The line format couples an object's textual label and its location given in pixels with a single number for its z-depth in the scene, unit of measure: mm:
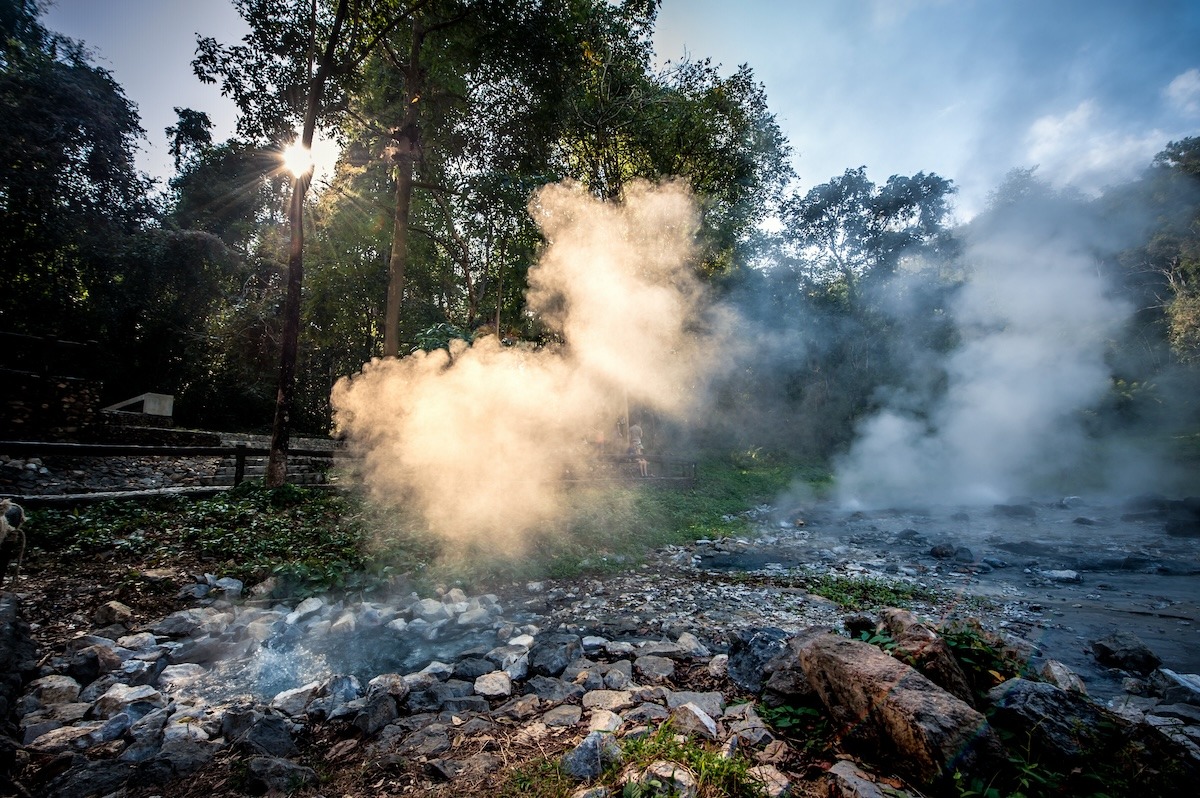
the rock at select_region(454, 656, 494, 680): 3705
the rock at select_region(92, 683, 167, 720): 3070
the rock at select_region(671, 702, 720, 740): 2504
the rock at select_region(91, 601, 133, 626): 4282
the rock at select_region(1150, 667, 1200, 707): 3162
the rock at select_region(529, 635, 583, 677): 3799
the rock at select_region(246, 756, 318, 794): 2365
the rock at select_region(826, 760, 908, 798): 1964
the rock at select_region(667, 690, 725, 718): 2803
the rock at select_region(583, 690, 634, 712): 3020
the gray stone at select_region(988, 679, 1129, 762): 2088
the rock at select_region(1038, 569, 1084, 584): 6820
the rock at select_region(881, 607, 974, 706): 2445
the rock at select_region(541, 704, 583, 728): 2901
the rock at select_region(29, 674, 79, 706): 3168
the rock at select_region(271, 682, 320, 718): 3162
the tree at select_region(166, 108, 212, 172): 23406
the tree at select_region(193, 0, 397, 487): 8648
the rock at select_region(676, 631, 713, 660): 3885
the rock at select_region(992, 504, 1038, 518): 12570
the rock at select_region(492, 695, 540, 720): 3049
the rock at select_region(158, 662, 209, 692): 3564
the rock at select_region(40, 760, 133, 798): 2326
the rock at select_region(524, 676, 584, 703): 3262
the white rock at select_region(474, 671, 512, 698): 3389
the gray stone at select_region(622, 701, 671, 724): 2742
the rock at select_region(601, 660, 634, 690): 3391
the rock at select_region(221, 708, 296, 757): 2727
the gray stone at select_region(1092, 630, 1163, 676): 3967
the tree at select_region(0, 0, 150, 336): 16594
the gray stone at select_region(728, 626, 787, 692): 3164
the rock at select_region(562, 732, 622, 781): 2322
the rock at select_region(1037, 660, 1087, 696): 2789
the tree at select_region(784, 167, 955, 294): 28656
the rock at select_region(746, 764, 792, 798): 2062
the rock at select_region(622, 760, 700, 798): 2027
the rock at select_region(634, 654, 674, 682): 3506
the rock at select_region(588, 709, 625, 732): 2688
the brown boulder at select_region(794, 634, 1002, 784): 1995
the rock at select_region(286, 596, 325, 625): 4816
